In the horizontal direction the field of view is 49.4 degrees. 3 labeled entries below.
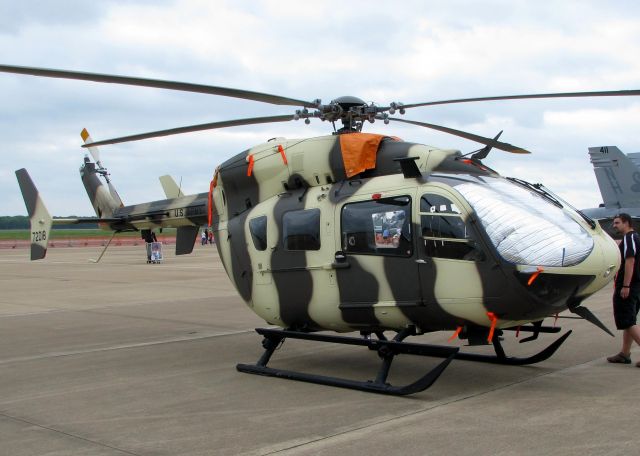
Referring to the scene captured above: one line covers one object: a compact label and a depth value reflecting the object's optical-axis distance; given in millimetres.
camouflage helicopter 6059
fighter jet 25953
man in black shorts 7422
